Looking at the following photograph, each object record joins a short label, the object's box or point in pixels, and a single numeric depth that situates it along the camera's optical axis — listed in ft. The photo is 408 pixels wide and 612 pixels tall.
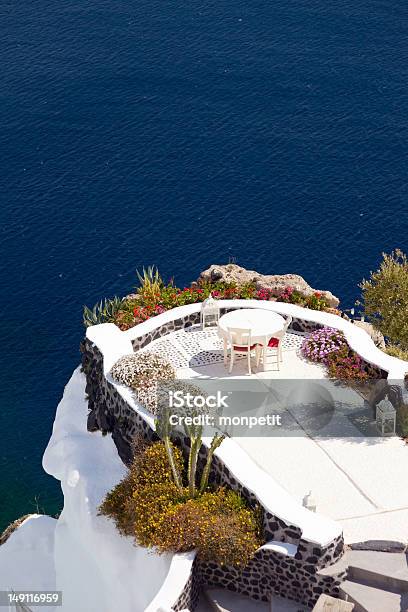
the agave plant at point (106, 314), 108.78
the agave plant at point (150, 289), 112.27
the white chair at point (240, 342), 99.45
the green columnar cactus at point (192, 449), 84.64
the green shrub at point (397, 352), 102.24
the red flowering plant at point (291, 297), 110.42
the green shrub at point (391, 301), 102.83
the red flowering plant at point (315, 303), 109.60
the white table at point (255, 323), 99.71
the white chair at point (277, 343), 100.27
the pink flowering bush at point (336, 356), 98.84
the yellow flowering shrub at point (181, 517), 80.23
